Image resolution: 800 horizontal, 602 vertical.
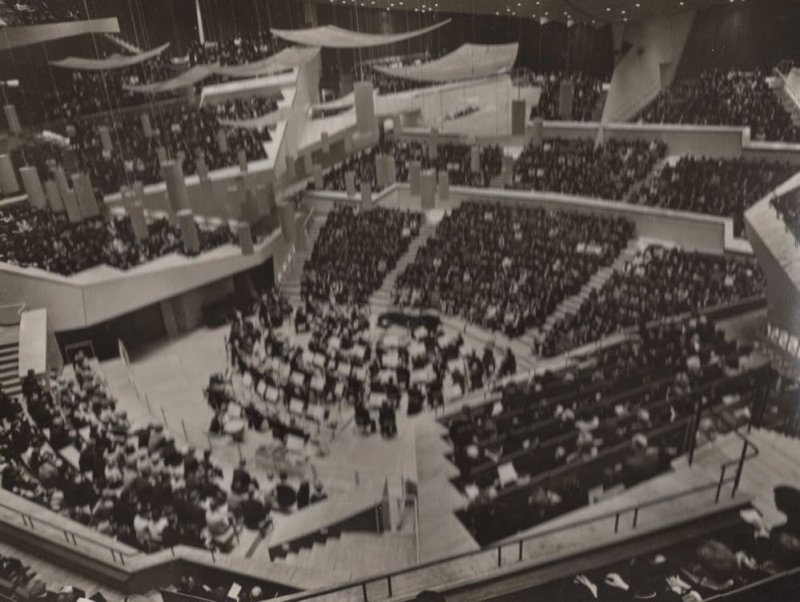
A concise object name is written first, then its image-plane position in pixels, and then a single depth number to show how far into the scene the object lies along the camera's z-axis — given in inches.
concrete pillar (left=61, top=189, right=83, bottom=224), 548.4
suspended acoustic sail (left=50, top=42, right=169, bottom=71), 568.4
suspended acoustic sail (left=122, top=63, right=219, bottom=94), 571.5
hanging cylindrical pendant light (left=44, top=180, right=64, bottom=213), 538.3
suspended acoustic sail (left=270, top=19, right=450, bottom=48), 500.4
